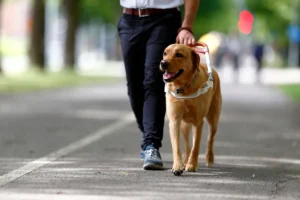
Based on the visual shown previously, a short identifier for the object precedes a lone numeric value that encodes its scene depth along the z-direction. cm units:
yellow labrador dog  809
